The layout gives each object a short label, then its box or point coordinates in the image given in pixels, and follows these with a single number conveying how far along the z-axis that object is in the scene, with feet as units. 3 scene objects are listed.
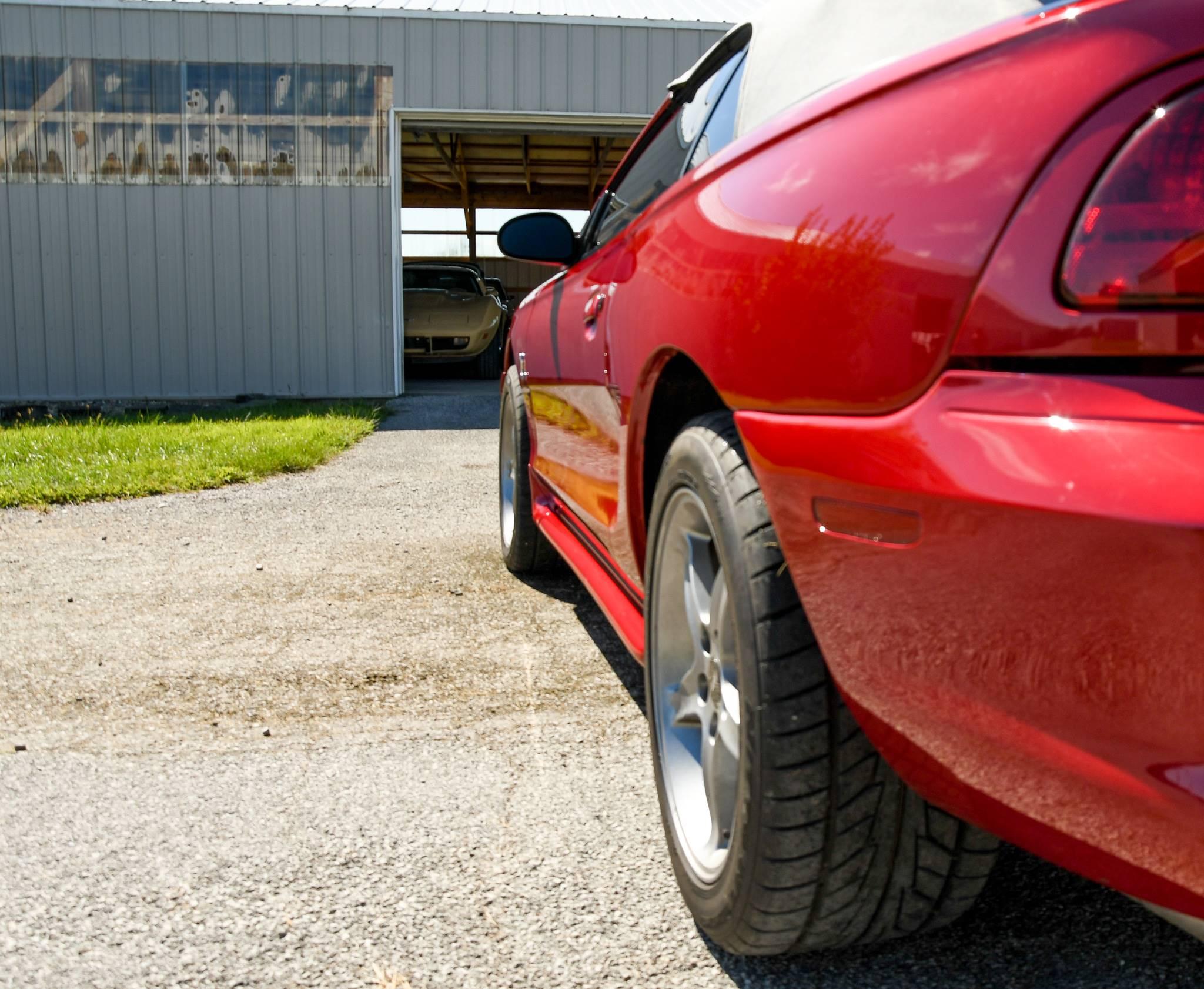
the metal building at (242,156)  38.86
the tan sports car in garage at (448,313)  50.34
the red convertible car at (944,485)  3.33
